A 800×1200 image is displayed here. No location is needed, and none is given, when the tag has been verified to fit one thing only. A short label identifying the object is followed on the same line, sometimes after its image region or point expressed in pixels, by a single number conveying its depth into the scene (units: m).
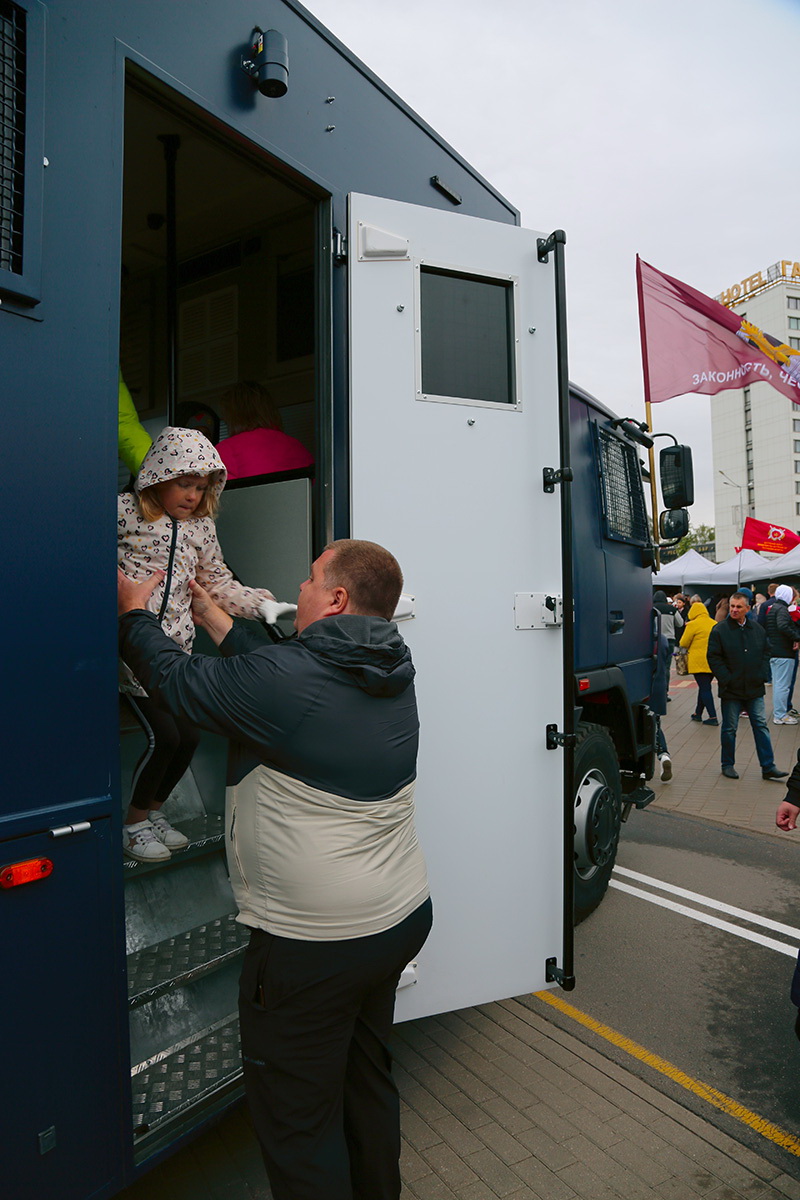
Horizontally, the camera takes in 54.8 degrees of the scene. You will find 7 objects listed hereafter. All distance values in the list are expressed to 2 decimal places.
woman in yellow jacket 10.81
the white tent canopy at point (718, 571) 20.55
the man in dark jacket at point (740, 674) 7.92
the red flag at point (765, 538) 15.80
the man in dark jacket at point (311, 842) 1.79
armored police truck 1.65
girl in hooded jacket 2.54
